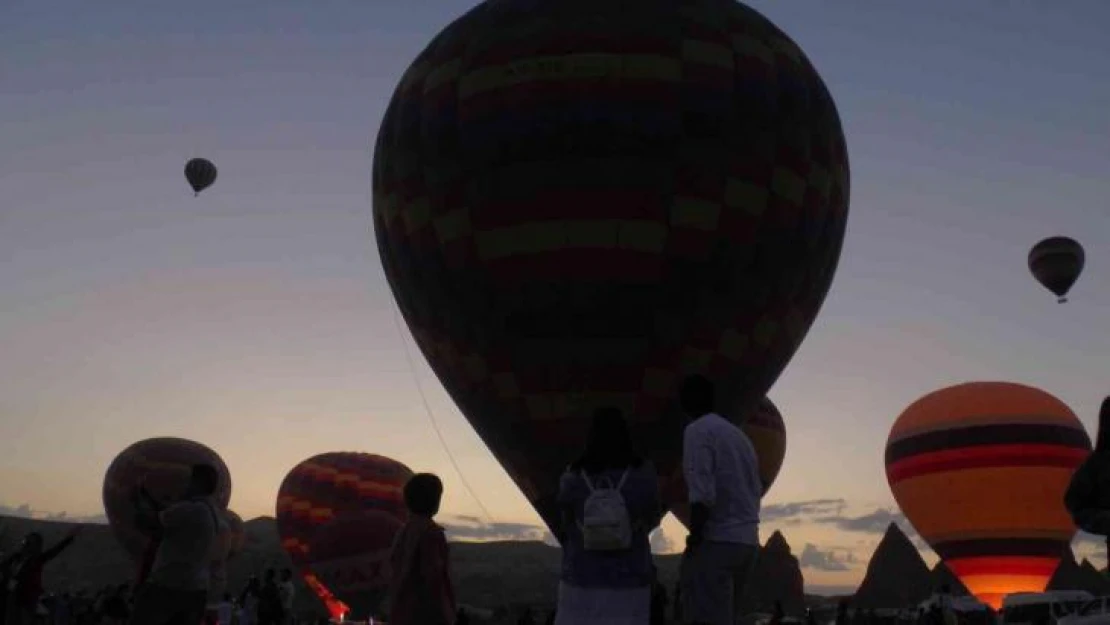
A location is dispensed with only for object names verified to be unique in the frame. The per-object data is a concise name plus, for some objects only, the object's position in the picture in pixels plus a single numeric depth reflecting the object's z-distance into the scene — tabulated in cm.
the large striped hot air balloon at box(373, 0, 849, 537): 1480
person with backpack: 571
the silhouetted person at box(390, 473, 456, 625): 652
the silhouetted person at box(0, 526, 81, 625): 1138
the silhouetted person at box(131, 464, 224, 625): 664
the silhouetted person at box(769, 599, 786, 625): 2277
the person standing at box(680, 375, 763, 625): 591
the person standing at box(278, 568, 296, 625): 1928
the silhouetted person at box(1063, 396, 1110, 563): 520
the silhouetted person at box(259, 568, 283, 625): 1891
